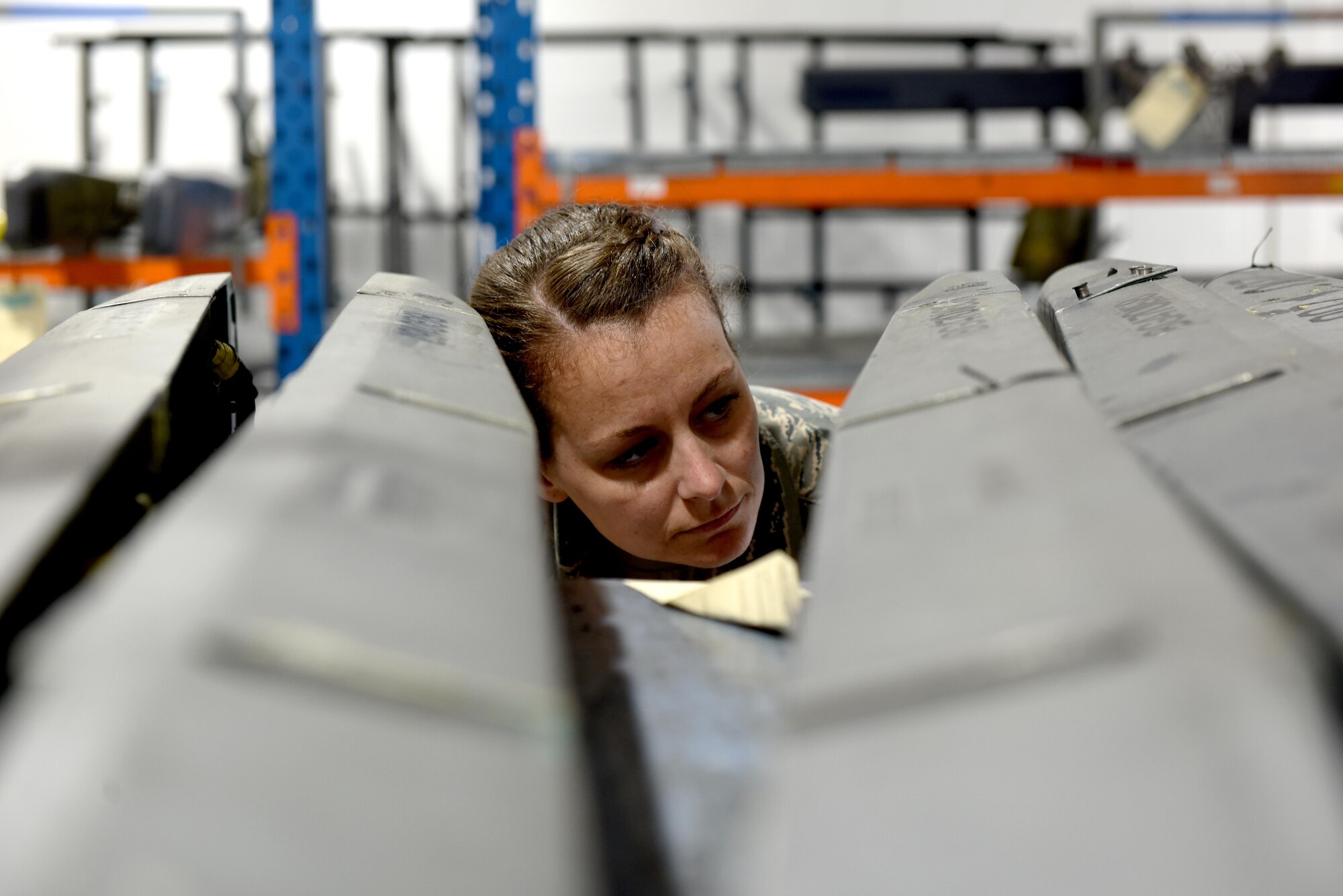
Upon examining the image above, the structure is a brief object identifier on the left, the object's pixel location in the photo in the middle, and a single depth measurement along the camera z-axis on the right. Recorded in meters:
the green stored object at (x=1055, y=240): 3.10
